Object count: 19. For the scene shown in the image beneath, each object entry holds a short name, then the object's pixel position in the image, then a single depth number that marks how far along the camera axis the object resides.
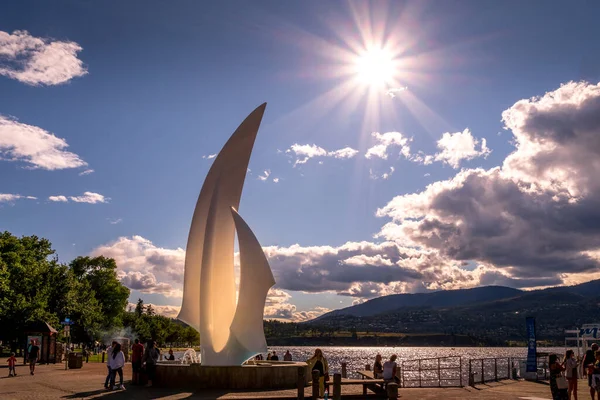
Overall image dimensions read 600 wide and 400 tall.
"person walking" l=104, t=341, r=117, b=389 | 20.85
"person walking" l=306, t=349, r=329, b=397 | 18.31
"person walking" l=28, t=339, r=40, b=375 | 27.02
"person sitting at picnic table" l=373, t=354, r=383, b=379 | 22.92
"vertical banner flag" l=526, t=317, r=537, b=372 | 29.73
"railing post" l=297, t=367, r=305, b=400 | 16.72
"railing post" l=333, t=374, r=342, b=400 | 16.98
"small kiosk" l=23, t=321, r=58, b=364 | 36.59
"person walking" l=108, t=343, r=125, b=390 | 20.88
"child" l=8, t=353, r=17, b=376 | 26.88
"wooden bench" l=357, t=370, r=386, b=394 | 19.26
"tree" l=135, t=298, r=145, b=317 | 188.91
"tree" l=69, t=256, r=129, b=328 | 78.69
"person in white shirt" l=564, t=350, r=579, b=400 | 17.70
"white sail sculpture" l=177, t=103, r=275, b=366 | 22.16
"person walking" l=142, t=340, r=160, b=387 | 21.09
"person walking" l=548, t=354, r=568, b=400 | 15.63
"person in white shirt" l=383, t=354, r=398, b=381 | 20.58
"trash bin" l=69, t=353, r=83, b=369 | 32.91
